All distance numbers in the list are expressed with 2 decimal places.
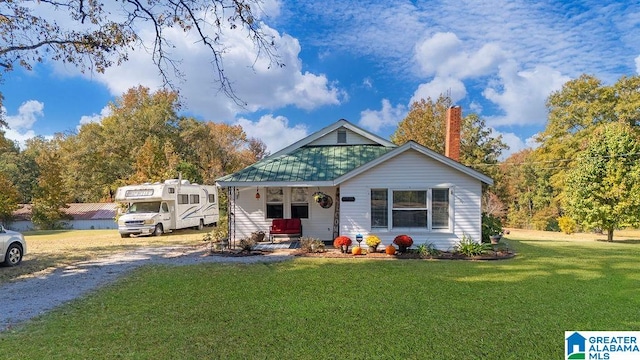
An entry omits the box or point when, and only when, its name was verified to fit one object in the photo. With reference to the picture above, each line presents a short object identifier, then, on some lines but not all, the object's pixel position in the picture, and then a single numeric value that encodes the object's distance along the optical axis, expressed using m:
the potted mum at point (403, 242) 10.98
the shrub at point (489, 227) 12.85
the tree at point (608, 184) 15.98
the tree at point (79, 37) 9.27
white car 9.82
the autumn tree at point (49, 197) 28.97
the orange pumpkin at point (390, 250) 11.02
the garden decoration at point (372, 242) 11.31
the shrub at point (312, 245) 11.69
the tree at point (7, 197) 26.72
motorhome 17.67
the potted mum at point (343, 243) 11.34
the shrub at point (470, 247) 10.88
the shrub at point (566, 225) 21.44
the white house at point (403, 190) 11.47
